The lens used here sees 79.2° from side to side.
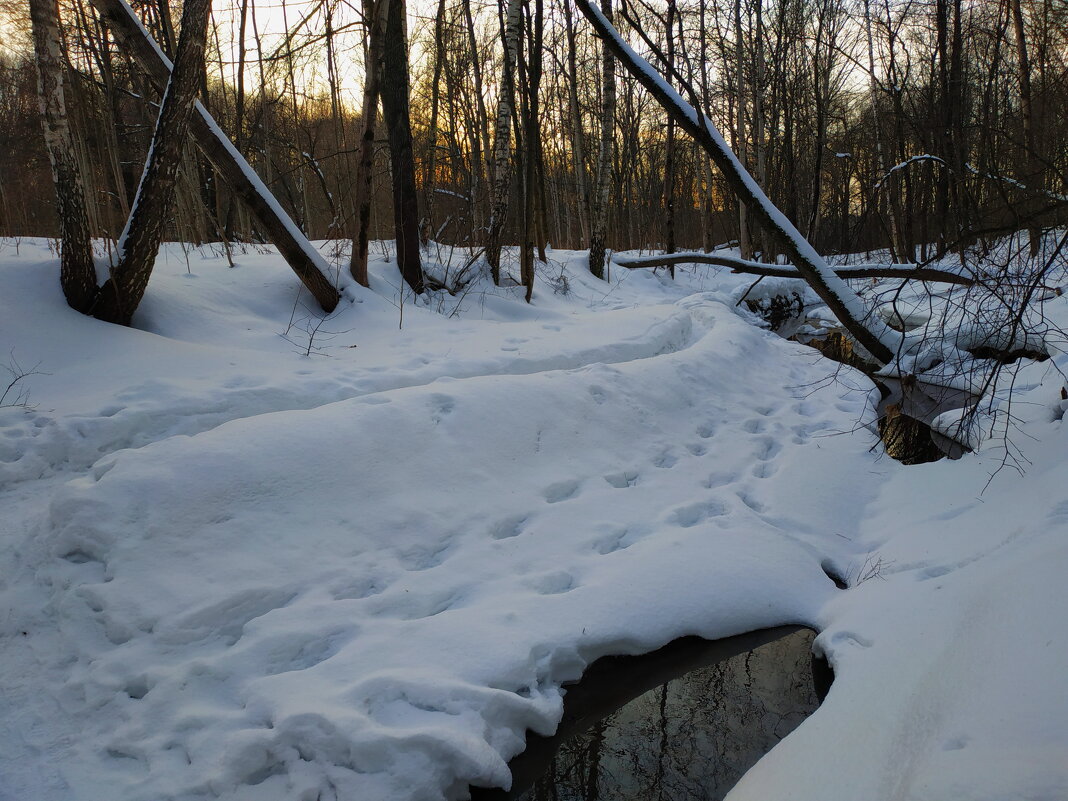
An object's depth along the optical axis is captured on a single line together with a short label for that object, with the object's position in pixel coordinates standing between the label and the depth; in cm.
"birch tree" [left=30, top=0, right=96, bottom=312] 436
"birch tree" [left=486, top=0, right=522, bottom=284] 840
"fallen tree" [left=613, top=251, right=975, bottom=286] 383
